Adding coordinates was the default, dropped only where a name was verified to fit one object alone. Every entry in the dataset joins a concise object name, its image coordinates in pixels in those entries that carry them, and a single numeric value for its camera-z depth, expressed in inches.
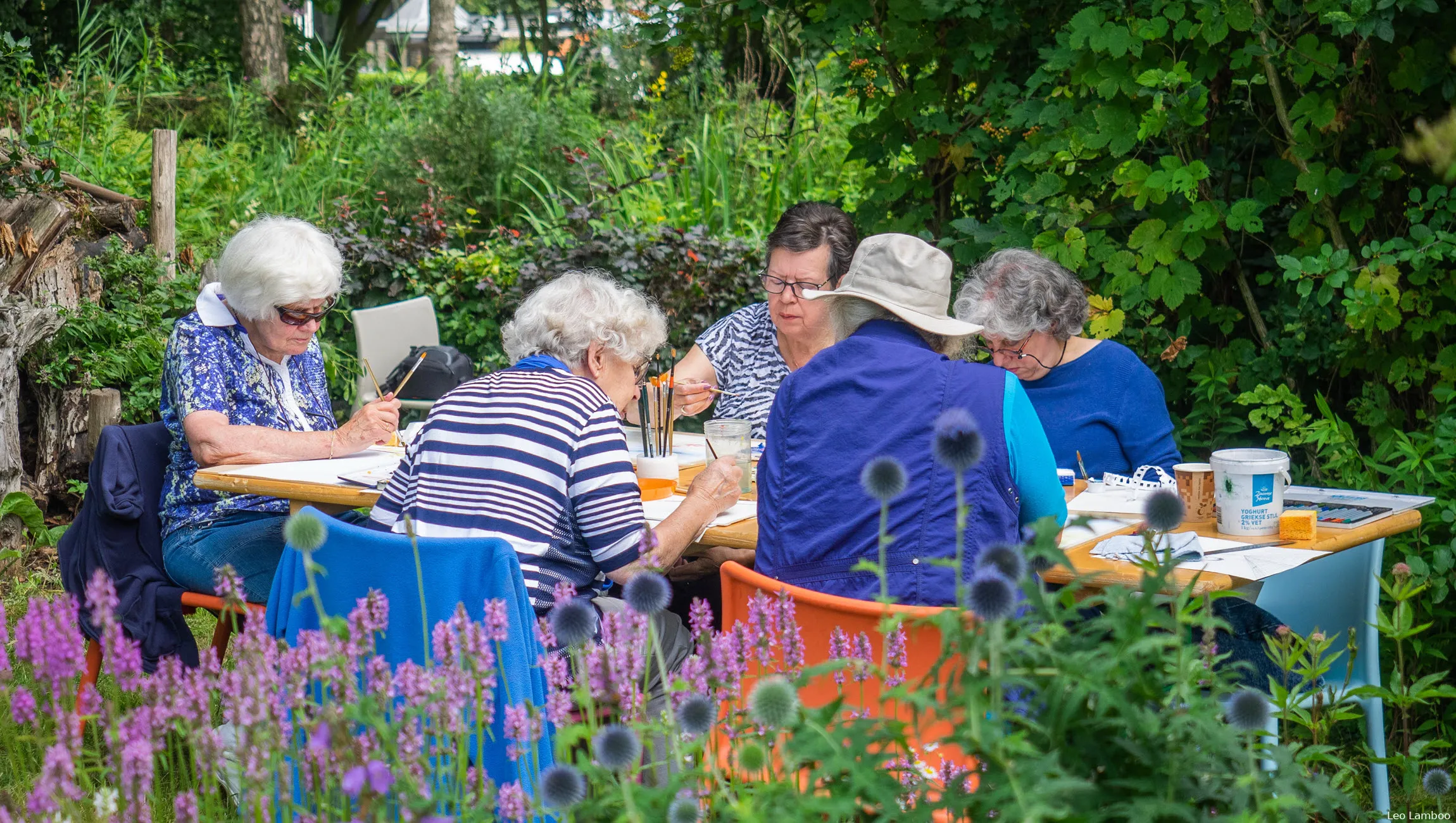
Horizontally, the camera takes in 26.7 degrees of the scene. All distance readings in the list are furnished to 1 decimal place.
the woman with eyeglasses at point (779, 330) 200.5
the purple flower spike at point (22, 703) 135.1
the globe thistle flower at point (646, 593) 135.7
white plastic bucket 164.6
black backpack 265.0
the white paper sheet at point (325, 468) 183.5
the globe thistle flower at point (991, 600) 114.4
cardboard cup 169.1
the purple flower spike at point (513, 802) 129.2
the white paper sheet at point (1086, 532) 165.3
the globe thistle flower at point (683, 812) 117.6
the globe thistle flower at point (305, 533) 137.6
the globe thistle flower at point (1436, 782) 141.8
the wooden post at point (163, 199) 297.2
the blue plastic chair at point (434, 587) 152.7
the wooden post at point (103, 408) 242.0
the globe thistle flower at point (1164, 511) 136.2
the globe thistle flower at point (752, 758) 115.1
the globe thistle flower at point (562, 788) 124.4
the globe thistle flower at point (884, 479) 135.4
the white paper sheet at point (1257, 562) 158.2
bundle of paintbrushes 185.9
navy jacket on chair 181.3
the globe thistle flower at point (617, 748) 123.9
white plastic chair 263.9
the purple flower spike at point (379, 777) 110.8
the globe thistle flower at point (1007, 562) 128.8
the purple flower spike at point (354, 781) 109.9
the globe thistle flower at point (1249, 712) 121.1
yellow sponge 163.6
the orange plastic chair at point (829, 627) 146.4
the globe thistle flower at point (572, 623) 136.0
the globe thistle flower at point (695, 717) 129.6
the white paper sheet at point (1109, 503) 170.9
